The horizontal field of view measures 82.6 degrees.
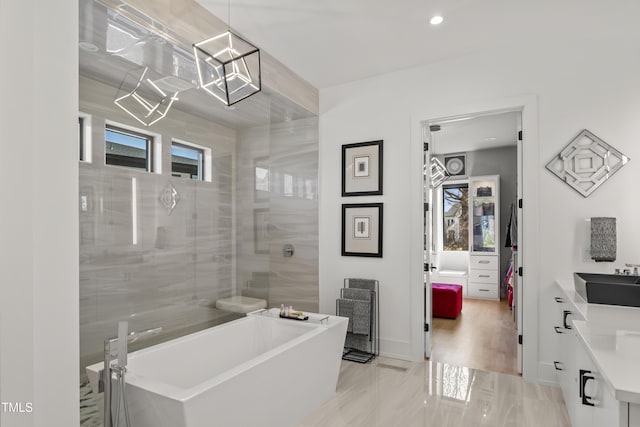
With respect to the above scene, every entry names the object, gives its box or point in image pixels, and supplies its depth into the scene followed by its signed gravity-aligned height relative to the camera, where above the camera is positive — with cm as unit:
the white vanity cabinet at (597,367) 110 -59
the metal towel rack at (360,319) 373 -114
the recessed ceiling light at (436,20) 284 +151
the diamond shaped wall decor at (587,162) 291 +40
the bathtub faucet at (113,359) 173 -71
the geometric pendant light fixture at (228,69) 210 +100
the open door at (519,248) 323 -32
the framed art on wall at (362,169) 390 +47
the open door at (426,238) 370 -28
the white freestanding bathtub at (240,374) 172 -97
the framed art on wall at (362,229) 389 -19
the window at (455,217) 717 -11
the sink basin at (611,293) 185 -44
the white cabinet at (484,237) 658 -47
